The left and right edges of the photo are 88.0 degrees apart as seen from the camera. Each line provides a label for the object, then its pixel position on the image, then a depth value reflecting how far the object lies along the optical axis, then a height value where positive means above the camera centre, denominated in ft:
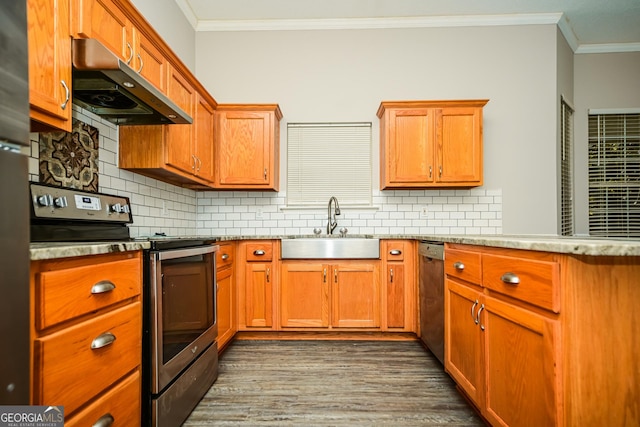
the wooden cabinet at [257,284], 9.48 -1.95
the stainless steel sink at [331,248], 9.42 -0.92
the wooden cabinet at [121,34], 4.87 +3.13
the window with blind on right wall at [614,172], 12.38 +1.61
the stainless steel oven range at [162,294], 4.64 -1.27
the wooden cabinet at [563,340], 3.38 -1.40
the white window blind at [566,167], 11.75 +1.74
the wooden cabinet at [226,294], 8.21 -2.05
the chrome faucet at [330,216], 10.76 -0.01
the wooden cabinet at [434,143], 10.30 +2.28
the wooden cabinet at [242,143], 10.49 +2.32
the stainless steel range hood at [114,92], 4.65 +2.13
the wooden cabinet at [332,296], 9.39 -2.28
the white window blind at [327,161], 11.73 +1.95
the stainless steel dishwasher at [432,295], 7.30 -1.93
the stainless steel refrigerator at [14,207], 2.29 +0.07
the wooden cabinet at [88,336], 3.01 -1.27
